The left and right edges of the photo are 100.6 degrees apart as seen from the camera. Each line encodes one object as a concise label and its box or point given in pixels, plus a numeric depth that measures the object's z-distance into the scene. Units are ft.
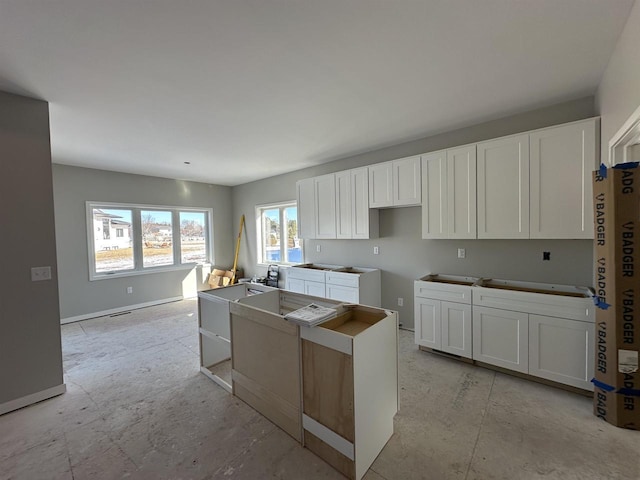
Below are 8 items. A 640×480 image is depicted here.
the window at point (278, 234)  18.98
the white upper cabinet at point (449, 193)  9.78
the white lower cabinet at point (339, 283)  12.75
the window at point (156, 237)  18.45
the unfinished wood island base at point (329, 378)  5.29
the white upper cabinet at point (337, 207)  13.19
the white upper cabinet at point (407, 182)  11.12
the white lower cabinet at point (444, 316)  9.38
